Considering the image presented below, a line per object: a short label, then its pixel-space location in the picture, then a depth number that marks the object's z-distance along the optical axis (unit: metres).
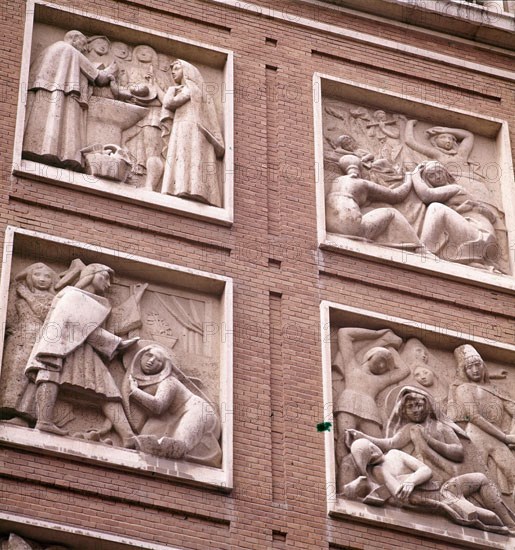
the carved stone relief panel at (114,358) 17.83
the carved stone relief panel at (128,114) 19.58
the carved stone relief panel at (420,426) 18.52
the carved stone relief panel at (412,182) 20.44
